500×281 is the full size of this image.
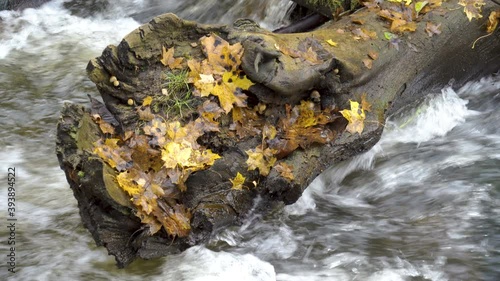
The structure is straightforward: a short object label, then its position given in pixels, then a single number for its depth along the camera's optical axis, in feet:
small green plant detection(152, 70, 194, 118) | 27.45
